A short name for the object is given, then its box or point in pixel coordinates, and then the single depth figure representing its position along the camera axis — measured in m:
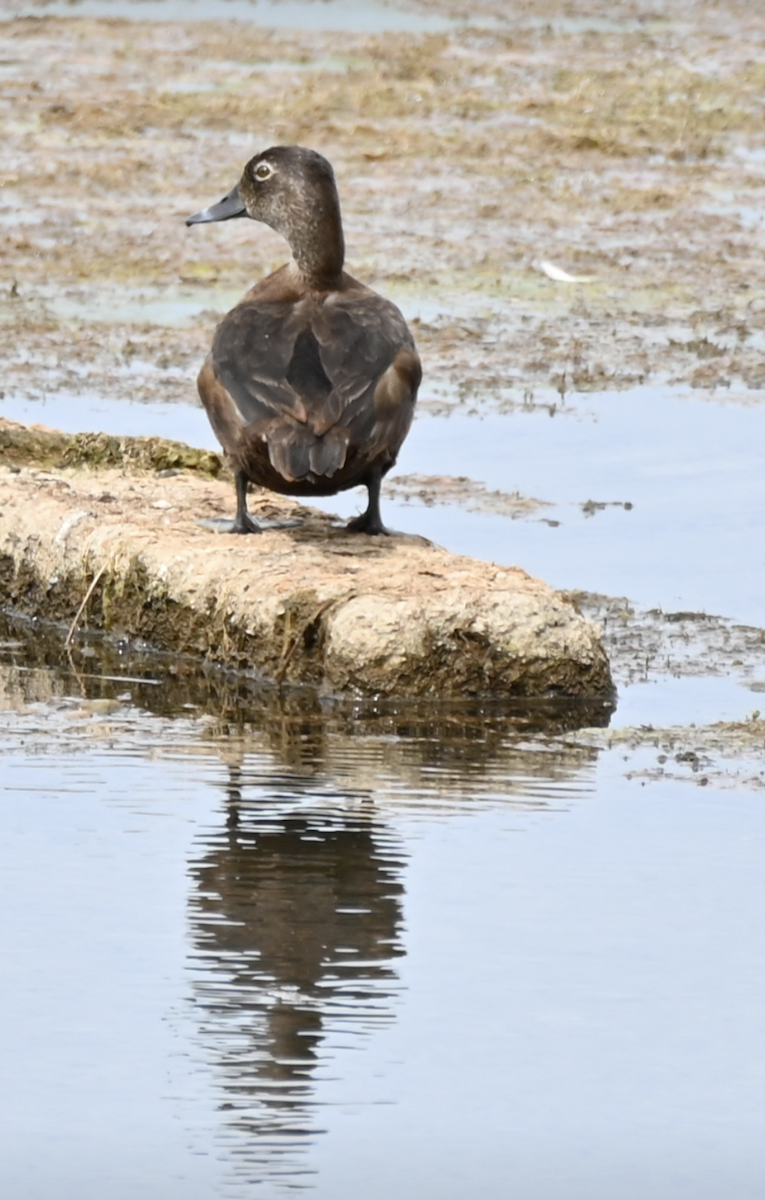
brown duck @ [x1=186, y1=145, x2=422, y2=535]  16.62
